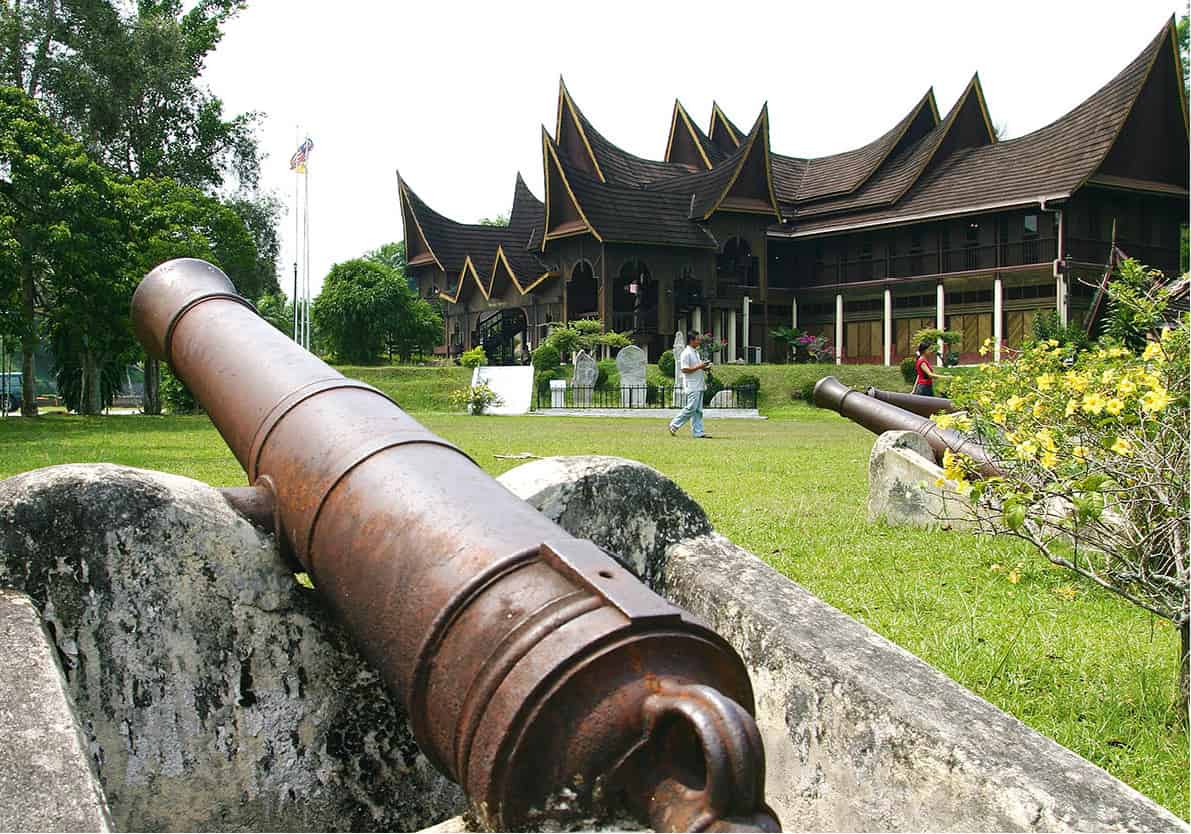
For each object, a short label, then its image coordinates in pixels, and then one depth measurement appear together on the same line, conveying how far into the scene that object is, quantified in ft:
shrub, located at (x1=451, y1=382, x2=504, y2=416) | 79.56
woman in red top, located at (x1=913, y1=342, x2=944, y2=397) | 46.60
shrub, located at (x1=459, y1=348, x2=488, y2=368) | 97.66
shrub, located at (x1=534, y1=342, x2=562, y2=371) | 91.71
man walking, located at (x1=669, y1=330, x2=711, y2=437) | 47.93
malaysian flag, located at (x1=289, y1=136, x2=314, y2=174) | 104.42
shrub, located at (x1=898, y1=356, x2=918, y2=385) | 86.17
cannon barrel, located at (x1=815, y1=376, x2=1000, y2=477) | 22.92
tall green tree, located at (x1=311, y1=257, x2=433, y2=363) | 118.83
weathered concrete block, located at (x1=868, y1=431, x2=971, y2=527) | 22.49
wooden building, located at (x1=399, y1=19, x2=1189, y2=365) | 96.94
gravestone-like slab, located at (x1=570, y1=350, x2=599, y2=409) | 82.74
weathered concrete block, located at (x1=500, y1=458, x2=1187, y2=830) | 6.28
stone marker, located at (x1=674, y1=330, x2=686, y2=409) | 82.67
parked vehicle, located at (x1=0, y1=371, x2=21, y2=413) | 86.99
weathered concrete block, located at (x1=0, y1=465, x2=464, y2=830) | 7.29
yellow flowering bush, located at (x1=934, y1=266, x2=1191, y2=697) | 10.34
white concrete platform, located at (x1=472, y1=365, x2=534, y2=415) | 82.58
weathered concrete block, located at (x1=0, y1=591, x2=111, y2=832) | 5.13
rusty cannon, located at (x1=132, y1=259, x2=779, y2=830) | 4.88
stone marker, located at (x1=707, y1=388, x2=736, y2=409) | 82.31
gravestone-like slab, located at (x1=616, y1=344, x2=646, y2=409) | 85.20
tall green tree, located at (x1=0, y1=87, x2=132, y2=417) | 62.54
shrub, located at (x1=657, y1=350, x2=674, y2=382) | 90.74
